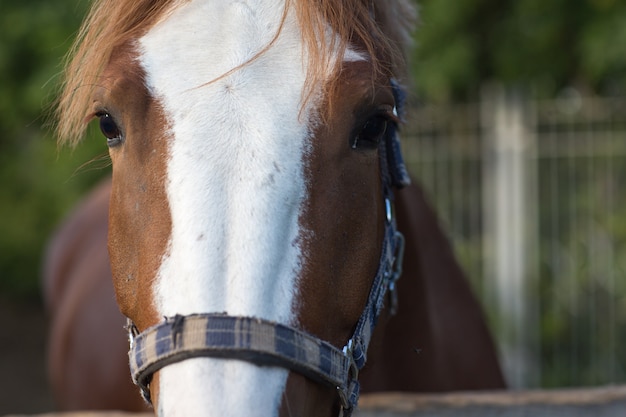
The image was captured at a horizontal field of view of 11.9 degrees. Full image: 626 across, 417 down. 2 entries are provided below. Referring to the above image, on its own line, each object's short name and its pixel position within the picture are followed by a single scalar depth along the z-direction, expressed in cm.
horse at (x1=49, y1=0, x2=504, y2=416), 207
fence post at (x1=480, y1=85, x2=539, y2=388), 559
